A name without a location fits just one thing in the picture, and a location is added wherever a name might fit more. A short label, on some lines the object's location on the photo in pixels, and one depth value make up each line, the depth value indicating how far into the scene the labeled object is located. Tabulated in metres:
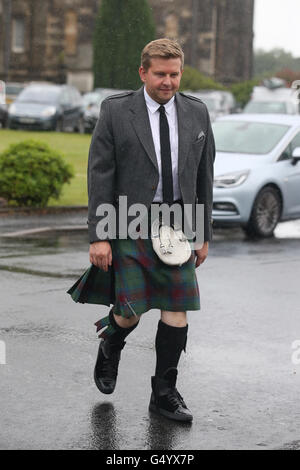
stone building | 70.50
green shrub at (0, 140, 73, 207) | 17.33
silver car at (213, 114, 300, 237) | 15.09
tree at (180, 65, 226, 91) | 59.00
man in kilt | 6.07
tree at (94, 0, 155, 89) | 47.59
